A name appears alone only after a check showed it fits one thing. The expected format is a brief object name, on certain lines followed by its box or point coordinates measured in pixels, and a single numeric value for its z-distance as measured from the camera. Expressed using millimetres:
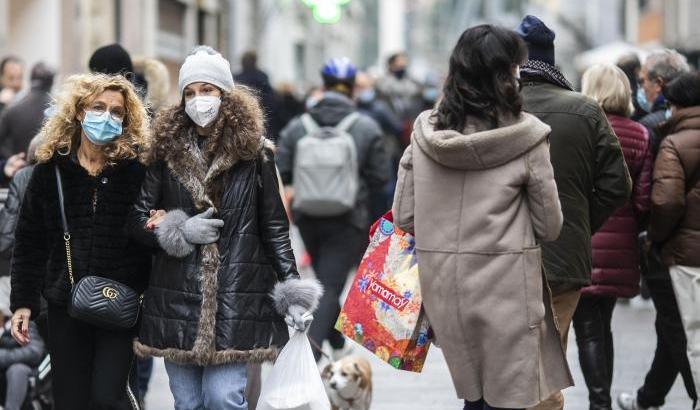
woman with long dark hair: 10344
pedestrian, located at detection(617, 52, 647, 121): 18578
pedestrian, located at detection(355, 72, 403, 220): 30703
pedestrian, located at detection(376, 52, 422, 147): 34969
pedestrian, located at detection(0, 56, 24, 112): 26250
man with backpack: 19250
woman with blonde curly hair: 11961
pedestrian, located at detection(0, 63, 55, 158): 20672
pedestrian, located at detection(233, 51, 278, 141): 23031
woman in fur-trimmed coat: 11445
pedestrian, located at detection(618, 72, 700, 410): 14406
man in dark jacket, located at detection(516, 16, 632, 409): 12539
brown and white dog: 15852
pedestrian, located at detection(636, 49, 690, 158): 17031
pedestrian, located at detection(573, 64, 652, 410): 14555
